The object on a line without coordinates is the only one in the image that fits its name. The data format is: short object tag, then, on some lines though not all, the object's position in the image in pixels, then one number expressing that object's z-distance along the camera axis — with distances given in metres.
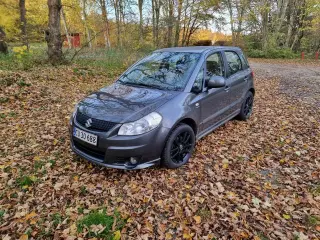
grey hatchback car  3.04
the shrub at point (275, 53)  23.08
